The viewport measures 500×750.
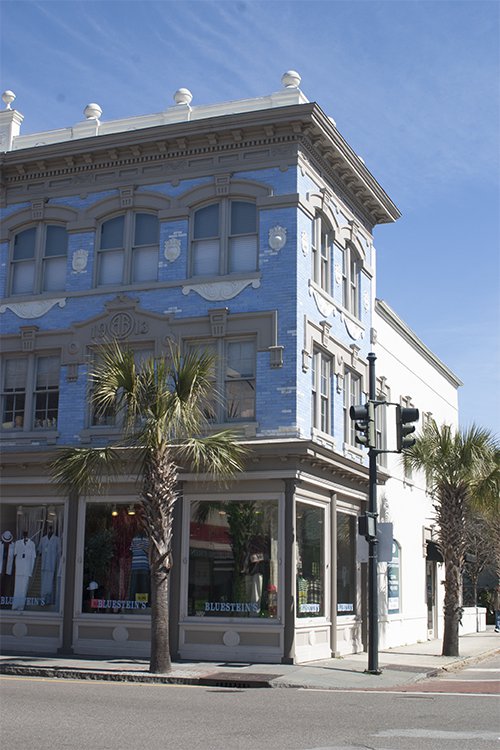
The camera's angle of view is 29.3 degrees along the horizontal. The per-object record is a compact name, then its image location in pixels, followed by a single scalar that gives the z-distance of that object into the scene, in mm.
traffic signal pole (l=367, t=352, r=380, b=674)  18188
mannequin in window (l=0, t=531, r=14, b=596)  22141
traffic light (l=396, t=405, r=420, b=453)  17500
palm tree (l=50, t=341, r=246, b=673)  17547
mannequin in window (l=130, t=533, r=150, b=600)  20797
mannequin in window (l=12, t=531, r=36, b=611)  21859
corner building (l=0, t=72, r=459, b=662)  19969
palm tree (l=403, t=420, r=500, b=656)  23328
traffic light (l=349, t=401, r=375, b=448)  18203
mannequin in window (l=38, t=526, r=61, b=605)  21625
